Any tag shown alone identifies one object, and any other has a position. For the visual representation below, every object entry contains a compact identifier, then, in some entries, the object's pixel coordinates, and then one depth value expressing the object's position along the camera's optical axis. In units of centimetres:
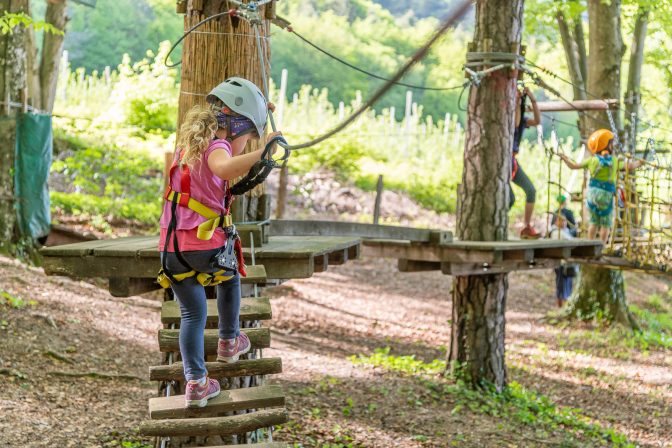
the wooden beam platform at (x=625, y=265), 934
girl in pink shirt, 368
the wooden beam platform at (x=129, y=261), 456
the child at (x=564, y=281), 1352
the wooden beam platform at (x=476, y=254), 754
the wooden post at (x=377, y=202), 1006
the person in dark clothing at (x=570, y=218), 1260
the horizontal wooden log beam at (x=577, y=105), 967
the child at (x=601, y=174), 948
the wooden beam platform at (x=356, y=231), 627
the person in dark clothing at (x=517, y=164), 851
